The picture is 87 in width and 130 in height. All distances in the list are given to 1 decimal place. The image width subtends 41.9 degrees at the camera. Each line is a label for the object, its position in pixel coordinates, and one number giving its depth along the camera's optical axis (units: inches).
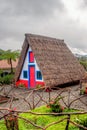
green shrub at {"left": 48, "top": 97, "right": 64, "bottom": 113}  207.5
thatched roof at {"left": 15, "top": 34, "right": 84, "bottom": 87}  379.4
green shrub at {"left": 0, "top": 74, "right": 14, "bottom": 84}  501.8
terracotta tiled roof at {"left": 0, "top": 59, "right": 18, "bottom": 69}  623.8
